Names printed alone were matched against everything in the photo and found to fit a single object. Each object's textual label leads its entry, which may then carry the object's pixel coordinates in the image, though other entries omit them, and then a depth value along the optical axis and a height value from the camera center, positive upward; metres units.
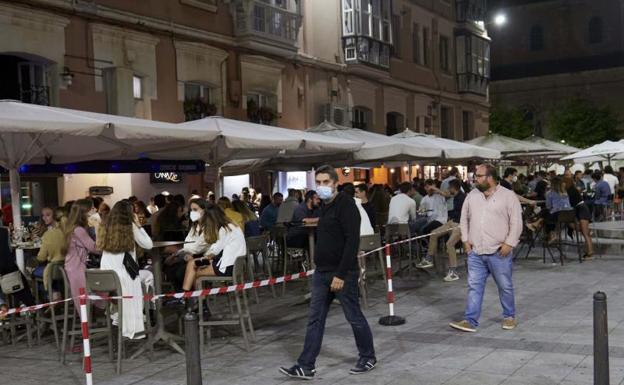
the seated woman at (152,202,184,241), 12.46 -0.69
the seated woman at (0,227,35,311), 8.61 -0.88
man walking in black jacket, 6.57 -0.82
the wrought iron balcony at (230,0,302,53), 20.62 +4.52
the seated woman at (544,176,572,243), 14.27 -0.60
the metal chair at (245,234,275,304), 10.69 -1.03
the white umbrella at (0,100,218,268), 8.24 +0.64
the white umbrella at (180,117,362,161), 10.76 +0.58
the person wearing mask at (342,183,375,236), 10.88 -0.73
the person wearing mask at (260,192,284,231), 15.09 -0.78
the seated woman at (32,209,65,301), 8.73 -0.75
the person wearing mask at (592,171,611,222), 20.42 -0.75
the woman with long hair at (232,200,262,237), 12.36 -0.66
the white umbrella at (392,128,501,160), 17.00 +0.58
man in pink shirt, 8.27 -0.77
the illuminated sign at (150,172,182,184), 18.55 +0.11
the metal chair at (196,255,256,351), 7.93 -1.34
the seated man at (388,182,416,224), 13.02 -0.61
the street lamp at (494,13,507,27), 32.19 +6.73
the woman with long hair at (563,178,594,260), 14.69 -0.88
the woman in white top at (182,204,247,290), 8.34 -0.79
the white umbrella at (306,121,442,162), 15.40 +0.59
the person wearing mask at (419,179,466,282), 12.60 -1.08
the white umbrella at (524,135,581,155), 23.88 +0.73
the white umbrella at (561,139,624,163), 23.32 +0.50
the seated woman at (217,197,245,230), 11.36 -0.49
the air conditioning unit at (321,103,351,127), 24.86 +2.15
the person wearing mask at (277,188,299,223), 14.77 -0.66
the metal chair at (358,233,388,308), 10.14 -0.98
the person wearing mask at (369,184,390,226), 15.49 -0.58
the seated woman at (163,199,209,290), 8.95 -0.83
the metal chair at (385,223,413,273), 12.62 -0.96
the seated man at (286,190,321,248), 11.73 -0.67
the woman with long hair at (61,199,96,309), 8.32 -0.71
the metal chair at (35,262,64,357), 8.43 -1.43
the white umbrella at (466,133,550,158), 22.31 +0.77
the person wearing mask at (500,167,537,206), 15.38 -0.11
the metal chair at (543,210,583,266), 13.87 -1.09
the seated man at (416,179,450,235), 13.59 -0.70
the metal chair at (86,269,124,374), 7.42 -1.02
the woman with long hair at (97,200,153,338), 7.74 -0.75
